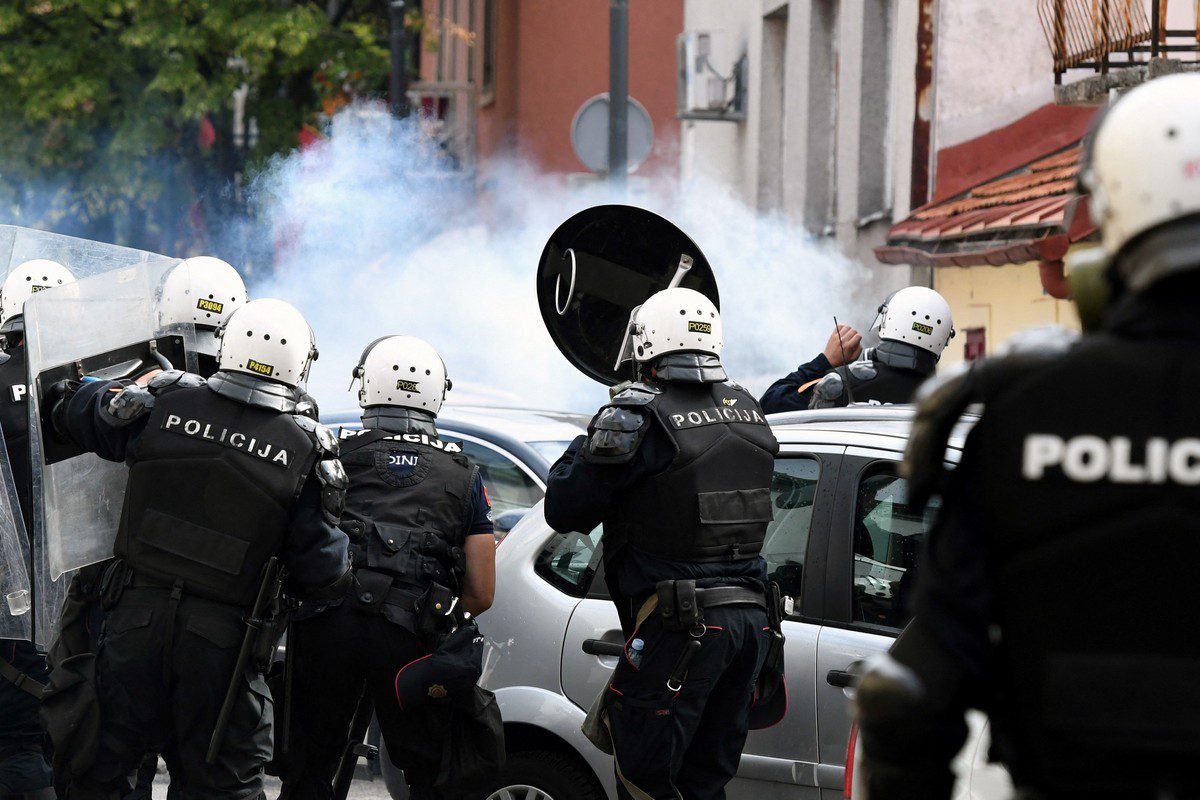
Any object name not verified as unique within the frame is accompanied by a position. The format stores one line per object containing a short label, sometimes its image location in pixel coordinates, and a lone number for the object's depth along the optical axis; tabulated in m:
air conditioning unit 36.72
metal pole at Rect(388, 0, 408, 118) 39.16
